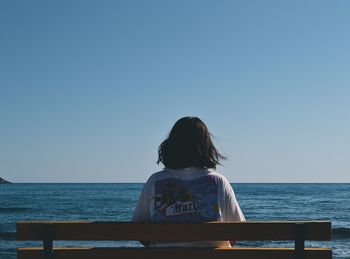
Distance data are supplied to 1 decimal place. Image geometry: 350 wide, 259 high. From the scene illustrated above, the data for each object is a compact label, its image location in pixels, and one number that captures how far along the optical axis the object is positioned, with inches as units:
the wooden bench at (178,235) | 140.6
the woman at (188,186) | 144.8
